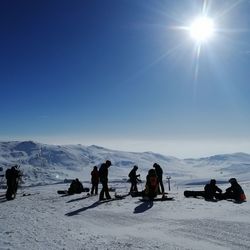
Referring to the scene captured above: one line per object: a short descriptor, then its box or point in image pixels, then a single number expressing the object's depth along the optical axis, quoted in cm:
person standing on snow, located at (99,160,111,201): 2011
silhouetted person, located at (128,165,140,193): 2514
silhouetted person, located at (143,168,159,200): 1964
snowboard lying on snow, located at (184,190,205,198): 2140
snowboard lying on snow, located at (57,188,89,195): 2730
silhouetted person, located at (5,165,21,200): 2281
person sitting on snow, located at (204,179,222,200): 1998
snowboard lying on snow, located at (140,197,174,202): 1905
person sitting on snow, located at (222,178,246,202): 1917
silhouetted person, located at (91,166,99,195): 2464
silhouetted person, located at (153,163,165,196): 2285
